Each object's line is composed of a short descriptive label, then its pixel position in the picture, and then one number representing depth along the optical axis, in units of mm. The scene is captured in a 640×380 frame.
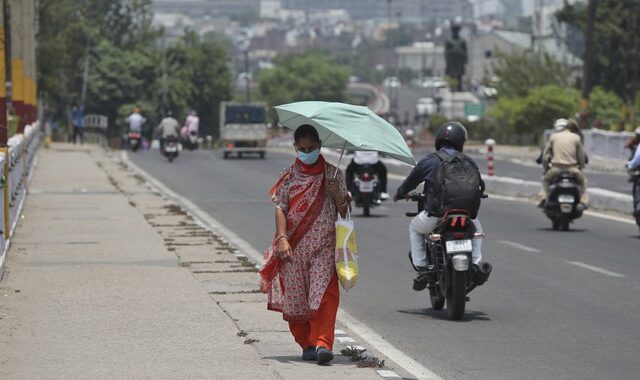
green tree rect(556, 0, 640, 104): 96500
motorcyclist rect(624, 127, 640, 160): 35856
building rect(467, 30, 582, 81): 105188
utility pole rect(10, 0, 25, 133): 47875
